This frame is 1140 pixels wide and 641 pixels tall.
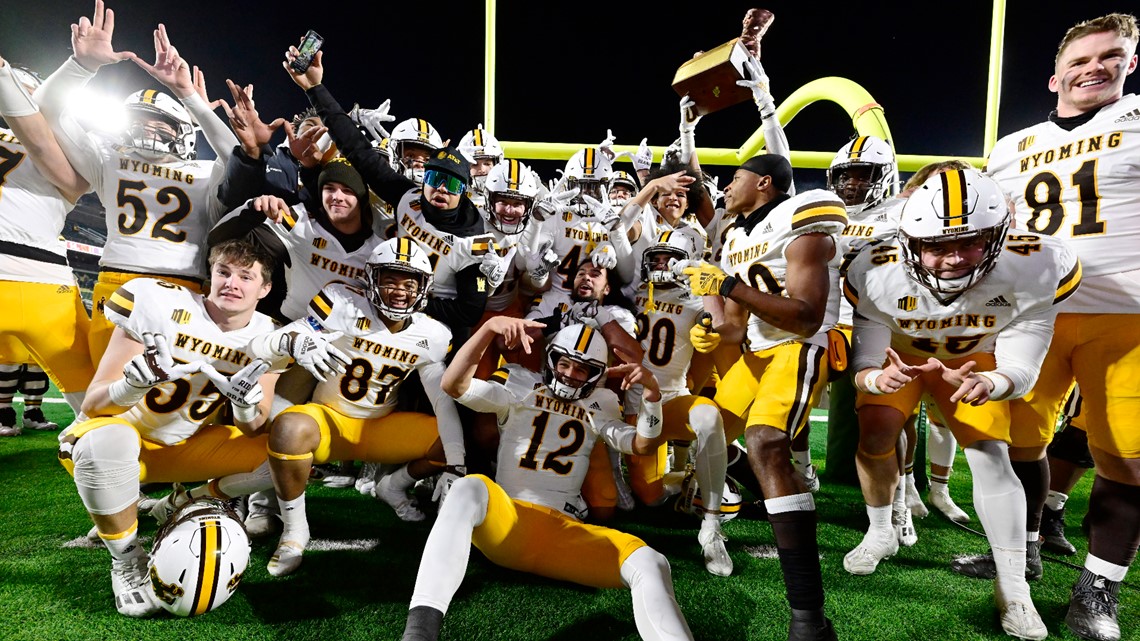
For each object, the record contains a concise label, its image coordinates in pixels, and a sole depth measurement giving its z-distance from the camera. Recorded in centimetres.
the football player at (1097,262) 223
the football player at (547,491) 187
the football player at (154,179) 296
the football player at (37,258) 277
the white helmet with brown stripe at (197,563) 203
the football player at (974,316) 206
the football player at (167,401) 215
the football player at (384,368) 289
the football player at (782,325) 204
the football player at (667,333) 312
